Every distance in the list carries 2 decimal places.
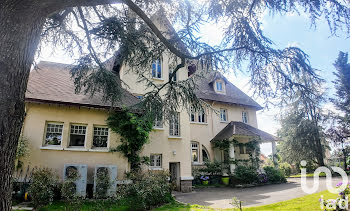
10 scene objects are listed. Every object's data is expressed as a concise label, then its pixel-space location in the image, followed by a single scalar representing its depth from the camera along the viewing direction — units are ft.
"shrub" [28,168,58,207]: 27.63
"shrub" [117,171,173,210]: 28.22
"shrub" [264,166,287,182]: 59.88
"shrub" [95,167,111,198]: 29.76
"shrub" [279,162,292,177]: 82.72
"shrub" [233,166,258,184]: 56.49
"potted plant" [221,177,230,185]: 59.57
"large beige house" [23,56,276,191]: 35.32
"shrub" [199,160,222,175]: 60.13
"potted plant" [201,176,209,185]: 57.93
